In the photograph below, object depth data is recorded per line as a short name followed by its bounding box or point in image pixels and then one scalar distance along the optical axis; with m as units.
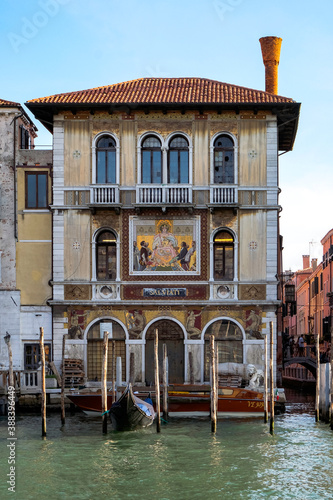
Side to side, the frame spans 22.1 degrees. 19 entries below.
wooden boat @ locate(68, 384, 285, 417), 23.58
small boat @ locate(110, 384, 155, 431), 21.22
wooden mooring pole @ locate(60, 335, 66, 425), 22.50
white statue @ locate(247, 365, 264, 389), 24.79
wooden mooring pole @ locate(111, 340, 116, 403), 23.09
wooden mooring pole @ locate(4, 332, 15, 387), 21.82
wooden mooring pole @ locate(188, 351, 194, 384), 26.50
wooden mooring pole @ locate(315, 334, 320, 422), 23.11
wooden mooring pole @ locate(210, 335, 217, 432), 20.63
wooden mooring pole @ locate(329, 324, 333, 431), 21.39
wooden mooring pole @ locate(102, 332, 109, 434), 19.99
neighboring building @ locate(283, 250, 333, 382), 39.08
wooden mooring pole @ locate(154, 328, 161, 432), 20.62
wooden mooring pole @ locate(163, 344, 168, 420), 22.56
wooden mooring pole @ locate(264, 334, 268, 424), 21.97
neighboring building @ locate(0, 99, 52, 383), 27.17
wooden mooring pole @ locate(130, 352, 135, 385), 26.24
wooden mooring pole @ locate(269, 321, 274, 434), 20.61
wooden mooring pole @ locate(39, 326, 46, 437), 20.02
